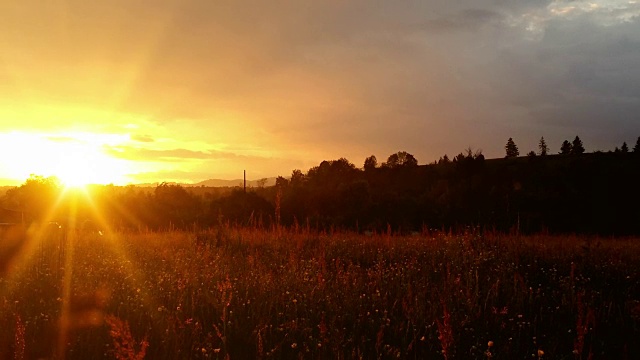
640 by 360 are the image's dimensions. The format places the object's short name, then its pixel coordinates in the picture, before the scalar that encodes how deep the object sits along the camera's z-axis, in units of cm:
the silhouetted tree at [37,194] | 3975
